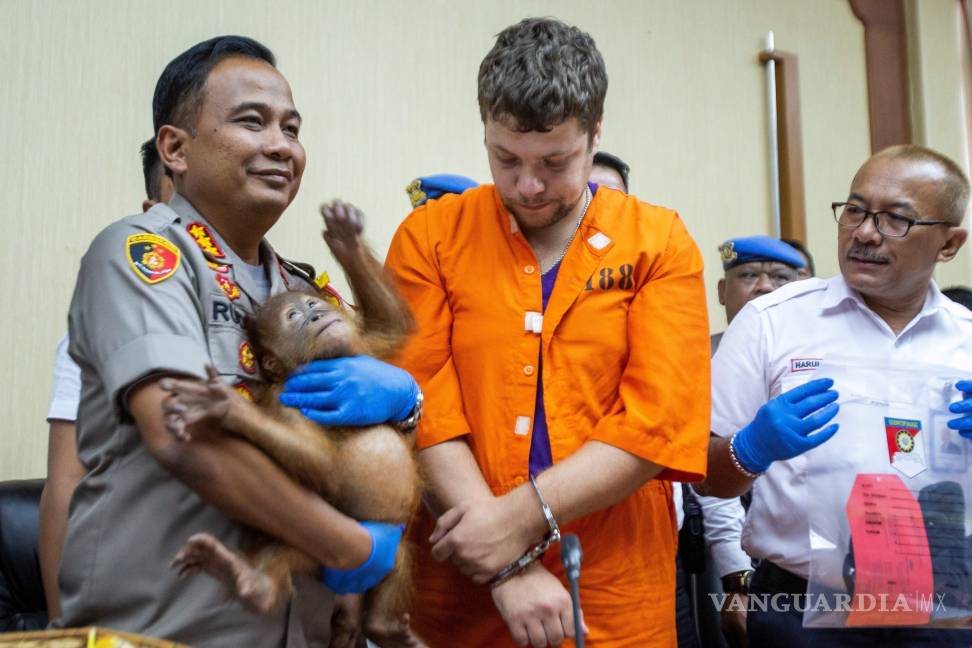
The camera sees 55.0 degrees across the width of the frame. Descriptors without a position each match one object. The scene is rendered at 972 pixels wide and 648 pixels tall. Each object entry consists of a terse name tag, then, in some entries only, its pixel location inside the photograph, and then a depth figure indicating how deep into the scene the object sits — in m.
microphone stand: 1.17
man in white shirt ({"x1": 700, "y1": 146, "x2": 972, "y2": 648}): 2.04
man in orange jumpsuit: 1.56
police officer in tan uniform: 1.28
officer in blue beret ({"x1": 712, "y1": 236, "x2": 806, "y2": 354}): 3.61
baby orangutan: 1.25
